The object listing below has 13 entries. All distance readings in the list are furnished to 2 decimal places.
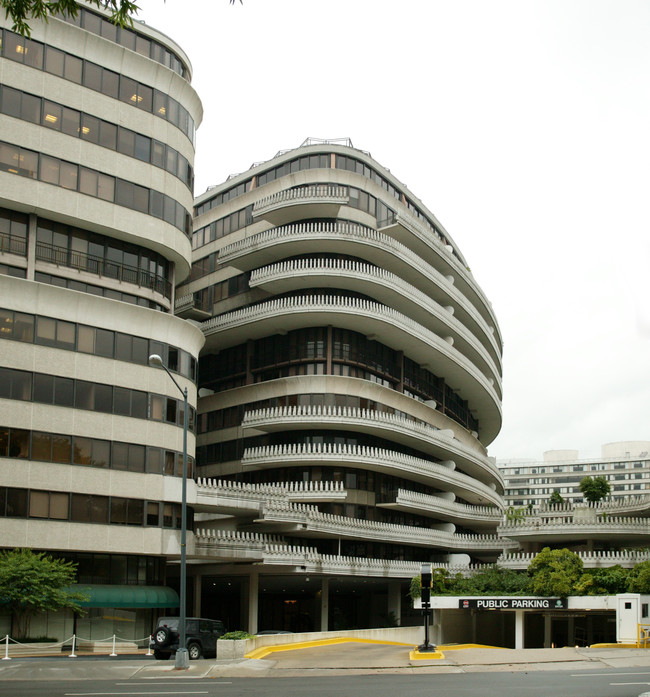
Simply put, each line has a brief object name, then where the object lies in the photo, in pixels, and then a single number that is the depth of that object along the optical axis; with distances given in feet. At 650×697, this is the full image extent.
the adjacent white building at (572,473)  554.46
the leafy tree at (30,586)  125.39
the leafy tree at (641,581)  161.48
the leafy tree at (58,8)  55.52
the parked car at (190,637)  108.37
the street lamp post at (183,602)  94.67
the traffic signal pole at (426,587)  107.34
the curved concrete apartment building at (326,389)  191.21
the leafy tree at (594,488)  285.84
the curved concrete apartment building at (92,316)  138.81
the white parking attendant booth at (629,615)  137.49
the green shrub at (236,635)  107.76
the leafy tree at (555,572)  168.96
